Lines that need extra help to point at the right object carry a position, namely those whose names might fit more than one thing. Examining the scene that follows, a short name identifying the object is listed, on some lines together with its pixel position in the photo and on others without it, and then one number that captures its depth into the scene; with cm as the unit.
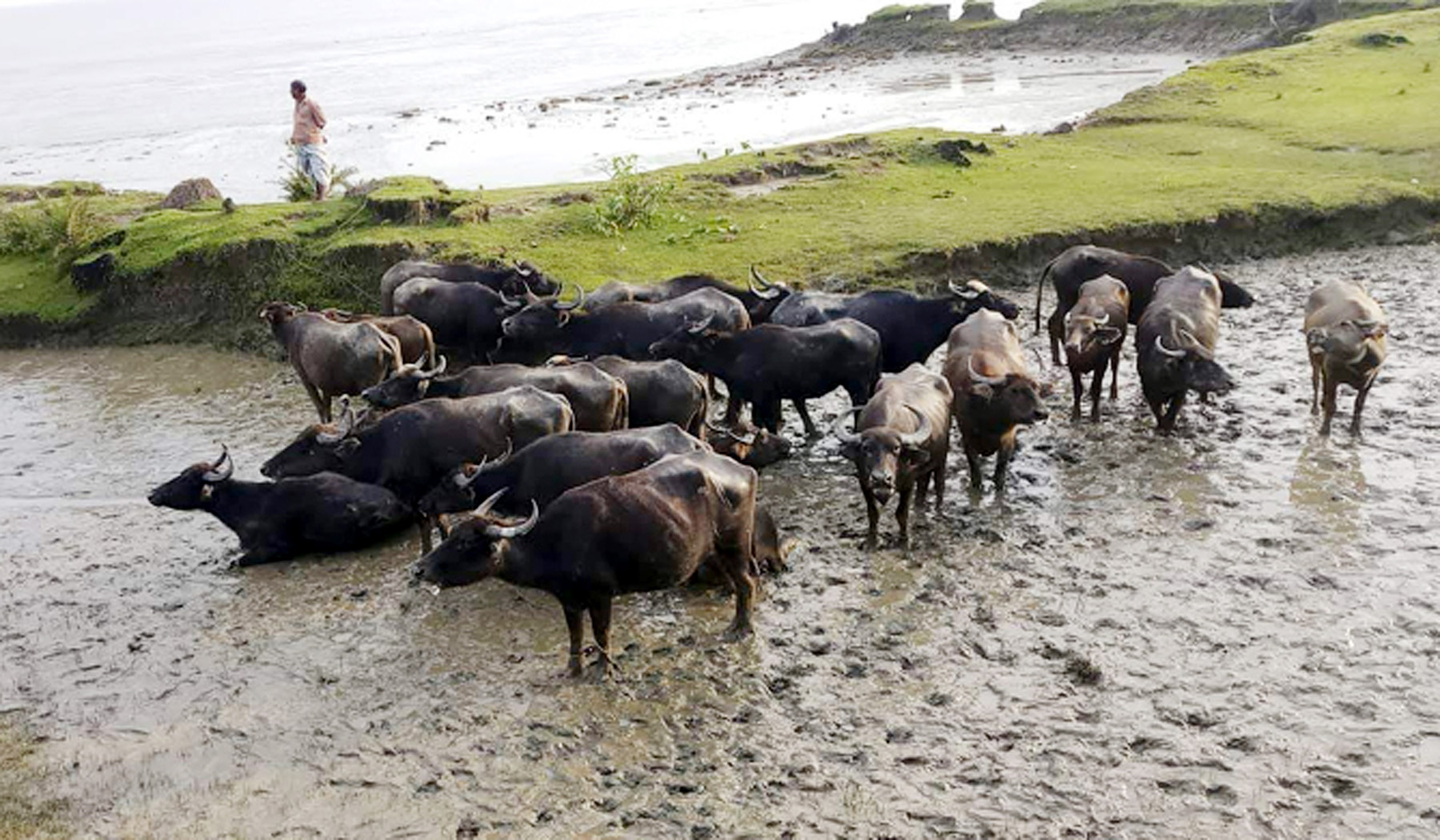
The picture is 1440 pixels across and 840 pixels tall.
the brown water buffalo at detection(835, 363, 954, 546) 884
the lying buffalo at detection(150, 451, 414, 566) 967
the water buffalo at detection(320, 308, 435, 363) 1212
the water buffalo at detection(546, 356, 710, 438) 1039
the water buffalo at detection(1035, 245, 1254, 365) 1263
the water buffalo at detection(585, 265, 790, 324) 1266
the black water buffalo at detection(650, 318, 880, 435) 1105
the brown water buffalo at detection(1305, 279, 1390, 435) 1019
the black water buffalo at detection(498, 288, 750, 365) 1196
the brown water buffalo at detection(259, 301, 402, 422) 1170
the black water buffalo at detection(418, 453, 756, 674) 755
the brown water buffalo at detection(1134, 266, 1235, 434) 1054
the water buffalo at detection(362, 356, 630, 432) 1016
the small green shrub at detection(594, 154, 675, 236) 1636
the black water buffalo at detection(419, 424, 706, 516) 871
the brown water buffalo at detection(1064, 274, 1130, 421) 1095
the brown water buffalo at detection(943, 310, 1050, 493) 979
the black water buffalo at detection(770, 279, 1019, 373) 1188
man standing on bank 1852
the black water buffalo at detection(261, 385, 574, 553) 971
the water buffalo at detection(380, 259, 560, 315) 1361
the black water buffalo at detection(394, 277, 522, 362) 1295
